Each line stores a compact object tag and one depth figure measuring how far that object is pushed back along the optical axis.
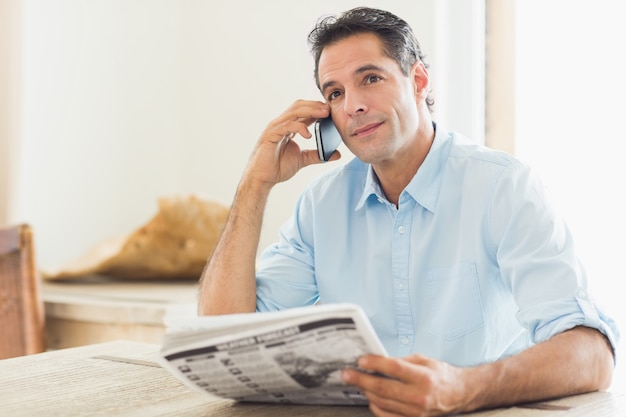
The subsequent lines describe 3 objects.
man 1.95
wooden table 1.75
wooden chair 2.86
